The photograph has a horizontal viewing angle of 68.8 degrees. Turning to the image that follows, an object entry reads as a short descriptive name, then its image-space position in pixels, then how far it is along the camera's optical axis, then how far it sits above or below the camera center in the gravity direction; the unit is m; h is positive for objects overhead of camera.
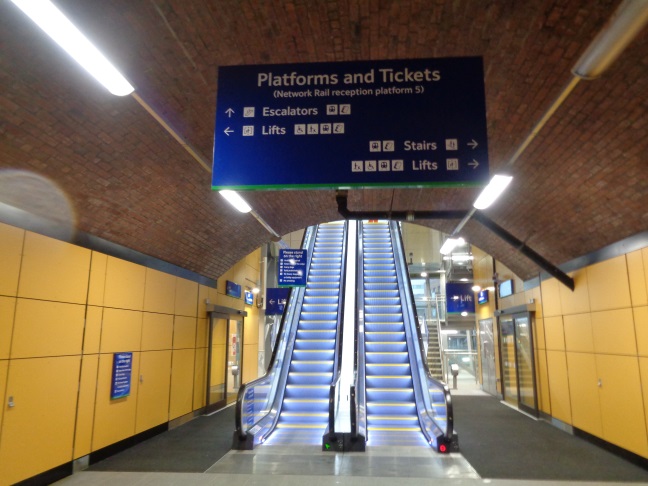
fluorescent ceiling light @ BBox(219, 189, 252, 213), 6.95 +2.07
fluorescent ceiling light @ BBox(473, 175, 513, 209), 5.70 +1.89
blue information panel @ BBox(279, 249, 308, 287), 11.46 +1.70
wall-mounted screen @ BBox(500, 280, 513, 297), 11.69 +1.27
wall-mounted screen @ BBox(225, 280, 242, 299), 12.00 +1.26
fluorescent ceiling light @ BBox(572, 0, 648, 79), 2.76 +1.89
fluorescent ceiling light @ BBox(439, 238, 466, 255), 11.08 +2.23
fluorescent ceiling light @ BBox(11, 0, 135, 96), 2.99 +2.02
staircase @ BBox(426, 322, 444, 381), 15.08 -0.49
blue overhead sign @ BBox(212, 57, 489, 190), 3.71 +1.65
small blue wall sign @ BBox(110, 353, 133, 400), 6.84 -0.55
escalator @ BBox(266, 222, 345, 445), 8.06 -0.45
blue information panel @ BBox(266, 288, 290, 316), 14.53 +1.13
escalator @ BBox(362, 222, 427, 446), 7.81 -0.52
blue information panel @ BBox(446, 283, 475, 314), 14.98 +1.30
